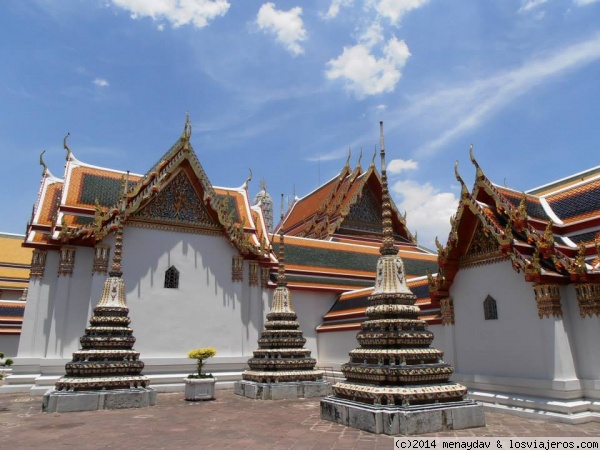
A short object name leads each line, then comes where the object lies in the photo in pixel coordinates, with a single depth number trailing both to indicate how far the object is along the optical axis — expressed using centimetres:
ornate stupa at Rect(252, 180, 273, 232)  5072
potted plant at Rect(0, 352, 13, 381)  1718
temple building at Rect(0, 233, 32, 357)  1944
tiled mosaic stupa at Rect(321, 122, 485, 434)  651
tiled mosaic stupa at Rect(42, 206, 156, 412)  965
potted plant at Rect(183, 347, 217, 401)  1105
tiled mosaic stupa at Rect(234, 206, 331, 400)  1149
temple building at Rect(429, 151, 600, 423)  814
